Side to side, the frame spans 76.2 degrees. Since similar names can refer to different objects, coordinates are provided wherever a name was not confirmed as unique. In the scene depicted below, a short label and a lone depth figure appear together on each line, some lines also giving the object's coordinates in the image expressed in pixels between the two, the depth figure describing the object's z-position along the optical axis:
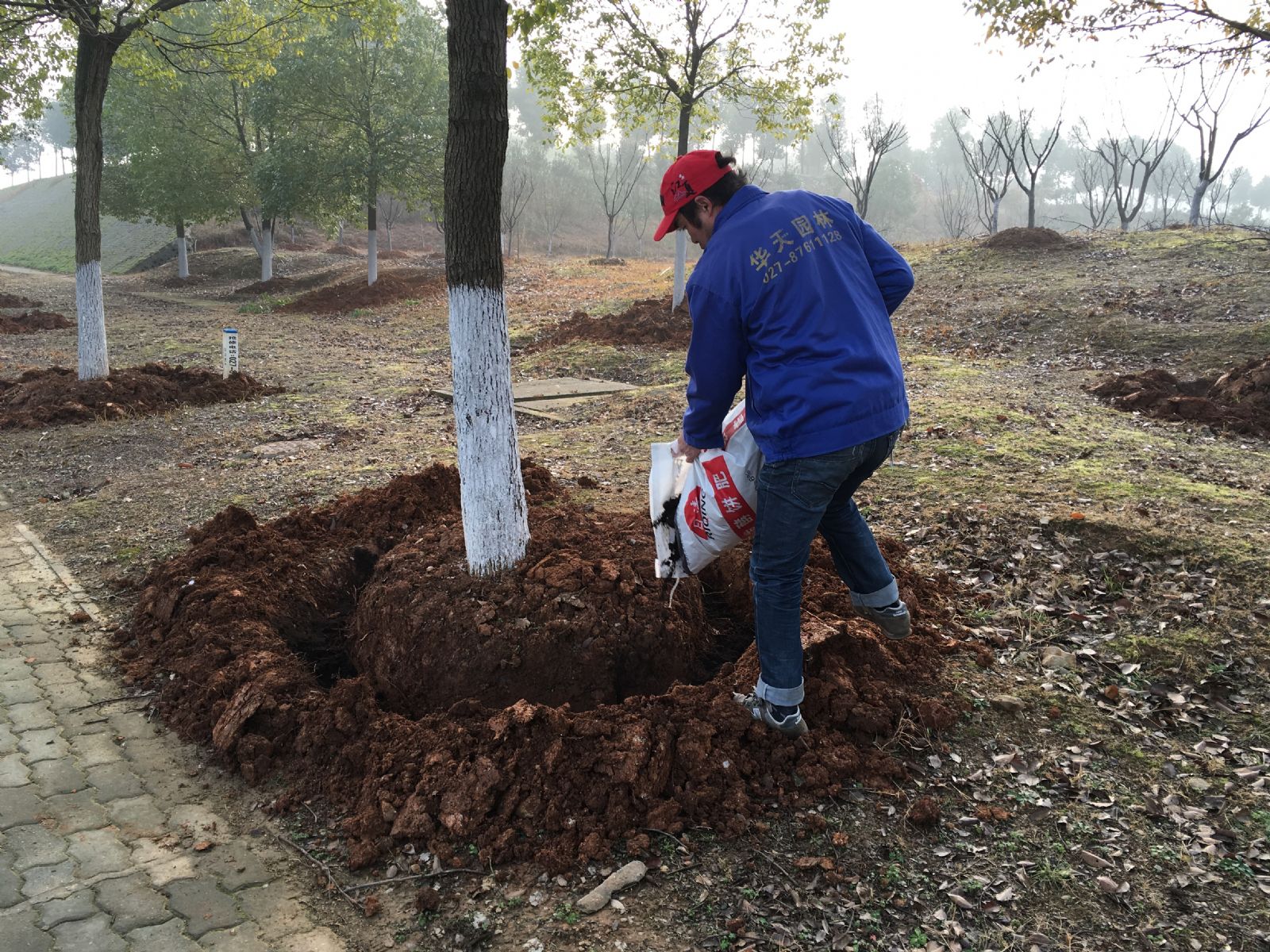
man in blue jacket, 2.52
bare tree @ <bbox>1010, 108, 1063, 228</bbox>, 23.25
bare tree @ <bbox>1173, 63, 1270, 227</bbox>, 20.28
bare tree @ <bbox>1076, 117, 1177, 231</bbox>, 24.50
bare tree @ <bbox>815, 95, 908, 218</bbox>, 22.61
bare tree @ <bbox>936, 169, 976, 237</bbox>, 41.16
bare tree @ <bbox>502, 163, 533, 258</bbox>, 35.22
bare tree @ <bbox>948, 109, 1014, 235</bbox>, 24.70
